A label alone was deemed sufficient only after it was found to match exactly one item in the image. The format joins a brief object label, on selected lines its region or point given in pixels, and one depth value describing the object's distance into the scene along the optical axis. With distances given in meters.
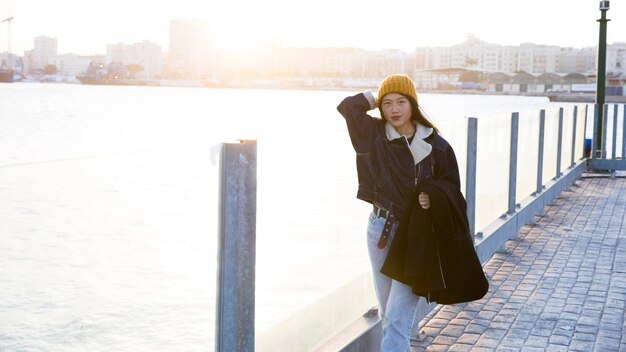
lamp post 14.90
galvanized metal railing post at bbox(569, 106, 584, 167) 13.19
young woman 3.68
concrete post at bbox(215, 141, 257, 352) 3.06
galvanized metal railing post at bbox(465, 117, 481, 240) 6.32
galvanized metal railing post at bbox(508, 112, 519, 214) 8.15
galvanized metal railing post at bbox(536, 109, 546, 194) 9.91
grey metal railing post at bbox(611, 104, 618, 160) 14.22
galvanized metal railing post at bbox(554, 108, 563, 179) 11.55
